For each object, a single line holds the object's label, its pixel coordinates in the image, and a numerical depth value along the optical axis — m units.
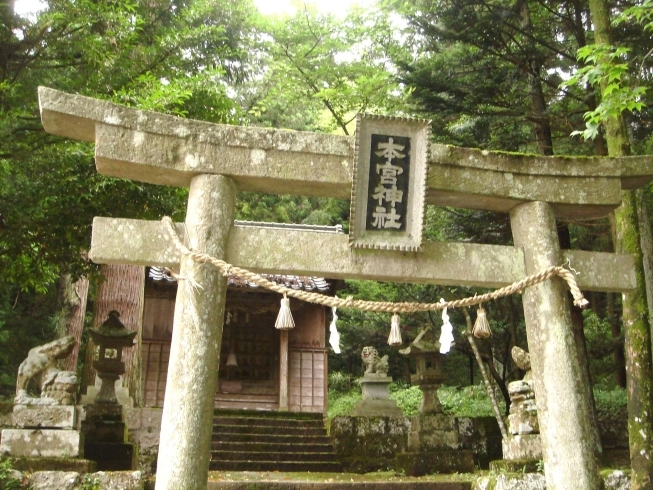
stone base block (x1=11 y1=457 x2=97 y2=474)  6.28
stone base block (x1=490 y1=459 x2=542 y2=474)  6.88
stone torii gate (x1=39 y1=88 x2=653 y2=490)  4.59
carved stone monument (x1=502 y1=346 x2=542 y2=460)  7.09
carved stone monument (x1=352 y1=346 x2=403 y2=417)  11.74
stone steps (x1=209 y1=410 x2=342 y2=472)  11.21
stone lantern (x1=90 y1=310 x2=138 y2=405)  9.50
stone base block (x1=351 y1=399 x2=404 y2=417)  11.70
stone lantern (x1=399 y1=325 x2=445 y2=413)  10.96
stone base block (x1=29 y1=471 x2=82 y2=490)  6.16
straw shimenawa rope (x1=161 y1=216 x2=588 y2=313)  4.66
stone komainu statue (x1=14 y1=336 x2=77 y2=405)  6.78
